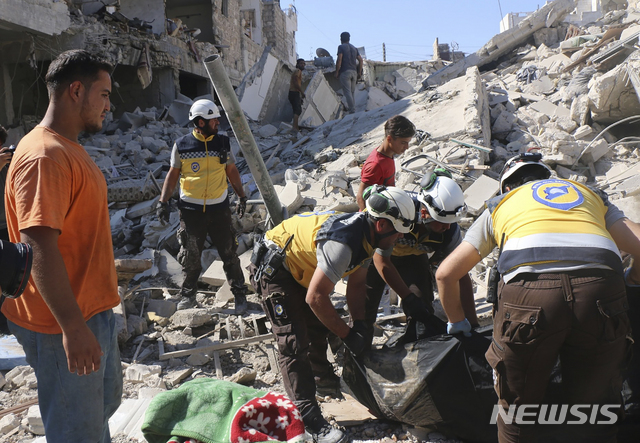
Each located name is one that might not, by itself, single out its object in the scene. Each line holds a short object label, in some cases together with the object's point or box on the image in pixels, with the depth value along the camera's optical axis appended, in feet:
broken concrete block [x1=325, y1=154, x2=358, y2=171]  24.34
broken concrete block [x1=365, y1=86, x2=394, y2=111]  50.57
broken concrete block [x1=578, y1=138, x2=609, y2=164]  22.17
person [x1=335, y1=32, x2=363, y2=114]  37.37
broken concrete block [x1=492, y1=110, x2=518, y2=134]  26.40
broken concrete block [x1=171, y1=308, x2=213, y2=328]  14.03
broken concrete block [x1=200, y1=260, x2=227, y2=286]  17.04
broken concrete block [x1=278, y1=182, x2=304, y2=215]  20.13
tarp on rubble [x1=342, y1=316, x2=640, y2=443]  7.76
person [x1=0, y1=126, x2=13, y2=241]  9.96
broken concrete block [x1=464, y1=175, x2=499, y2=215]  18.50
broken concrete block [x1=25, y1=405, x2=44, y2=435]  9.09
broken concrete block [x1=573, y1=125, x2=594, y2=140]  24.06
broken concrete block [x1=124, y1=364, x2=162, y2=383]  11.21
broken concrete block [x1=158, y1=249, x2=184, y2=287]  18.39
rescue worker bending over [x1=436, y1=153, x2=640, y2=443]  6.10
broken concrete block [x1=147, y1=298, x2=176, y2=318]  15.06
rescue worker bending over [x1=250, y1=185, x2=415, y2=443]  8.22
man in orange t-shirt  5.25
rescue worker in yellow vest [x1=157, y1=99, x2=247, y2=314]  15.05
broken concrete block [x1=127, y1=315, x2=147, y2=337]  13.63
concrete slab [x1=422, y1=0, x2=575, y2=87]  48.93
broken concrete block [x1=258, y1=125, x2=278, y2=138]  38.10
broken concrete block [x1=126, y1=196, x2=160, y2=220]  22.84
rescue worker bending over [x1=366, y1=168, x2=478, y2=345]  9.52
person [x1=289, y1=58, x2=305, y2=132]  38.27
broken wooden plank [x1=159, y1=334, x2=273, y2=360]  12.42
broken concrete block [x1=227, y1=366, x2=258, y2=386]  10.72
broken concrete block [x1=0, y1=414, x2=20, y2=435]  9.12
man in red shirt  12.93
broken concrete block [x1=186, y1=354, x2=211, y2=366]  12.21
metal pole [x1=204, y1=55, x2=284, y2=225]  12.87
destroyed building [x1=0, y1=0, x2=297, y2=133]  27.50
